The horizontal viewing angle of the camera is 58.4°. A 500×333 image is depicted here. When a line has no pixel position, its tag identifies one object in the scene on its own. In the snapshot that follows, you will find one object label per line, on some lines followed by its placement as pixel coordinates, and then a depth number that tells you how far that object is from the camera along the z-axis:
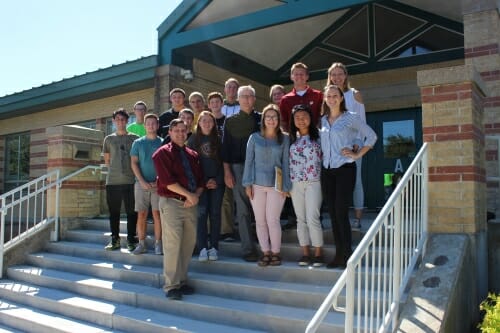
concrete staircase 3.99
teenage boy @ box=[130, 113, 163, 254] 5.40
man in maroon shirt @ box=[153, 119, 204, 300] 4.46
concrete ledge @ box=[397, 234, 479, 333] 3.09
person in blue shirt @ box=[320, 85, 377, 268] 4.09
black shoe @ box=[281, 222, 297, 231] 5.30
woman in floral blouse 4.34
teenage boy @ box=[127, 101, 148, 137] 6.29
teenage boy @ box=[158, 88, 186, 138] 5.75
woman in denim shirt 4.53
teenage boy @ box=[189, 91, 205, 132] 5.65
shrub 2.74
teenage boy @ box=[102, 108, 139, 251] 5.96
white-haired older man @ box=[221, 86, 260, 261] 4.91
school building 6.21
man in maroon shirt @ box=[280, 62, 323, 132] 4.84
